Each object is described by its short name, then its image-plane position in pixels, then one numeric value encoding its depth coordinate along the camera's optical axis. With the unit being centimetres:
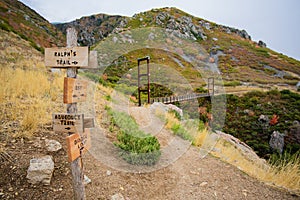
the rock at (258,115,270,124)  1823
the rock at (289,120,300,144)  1595
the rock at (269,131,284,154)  1498
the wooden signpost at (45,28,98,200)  230
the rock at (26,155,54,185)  274
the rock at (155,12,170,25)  5328
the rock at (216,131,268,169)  812
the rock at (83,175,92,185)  309
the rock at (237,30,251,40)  7666
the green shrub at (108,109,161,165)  407
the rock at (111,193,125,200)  294
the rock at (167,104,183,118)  1123
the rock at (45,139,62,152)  347
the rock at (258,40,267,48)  6769
